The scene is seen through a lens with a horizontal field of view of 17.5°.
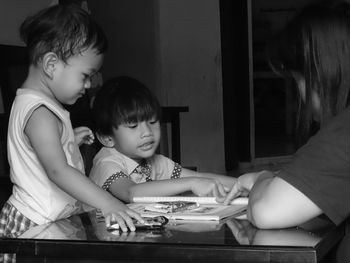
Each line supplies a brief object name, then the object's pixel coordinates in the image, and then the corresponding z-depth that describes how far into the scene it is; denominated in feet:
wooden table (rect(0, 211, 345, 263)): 5.39
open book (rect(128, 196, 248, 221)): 6.21
